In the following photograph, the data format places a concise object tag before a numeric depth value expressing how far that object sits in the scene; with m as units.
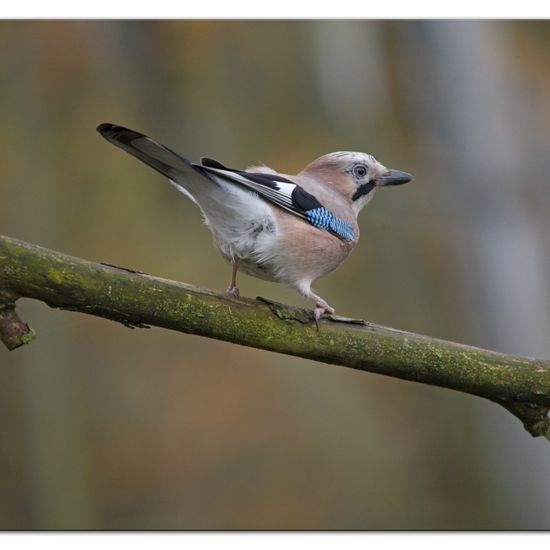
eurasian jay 5.44
